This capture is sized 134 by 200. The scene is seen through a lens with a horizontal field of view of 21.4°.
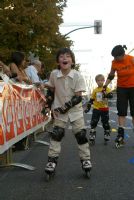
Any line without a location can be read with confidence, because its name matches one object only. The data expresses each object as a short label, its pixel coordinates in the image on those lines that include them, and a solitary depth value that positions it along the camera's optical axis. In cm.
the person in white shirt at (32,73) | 761
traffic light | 2457
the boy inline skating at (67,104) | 445
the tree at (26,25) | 1593
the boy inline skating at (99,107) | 712
